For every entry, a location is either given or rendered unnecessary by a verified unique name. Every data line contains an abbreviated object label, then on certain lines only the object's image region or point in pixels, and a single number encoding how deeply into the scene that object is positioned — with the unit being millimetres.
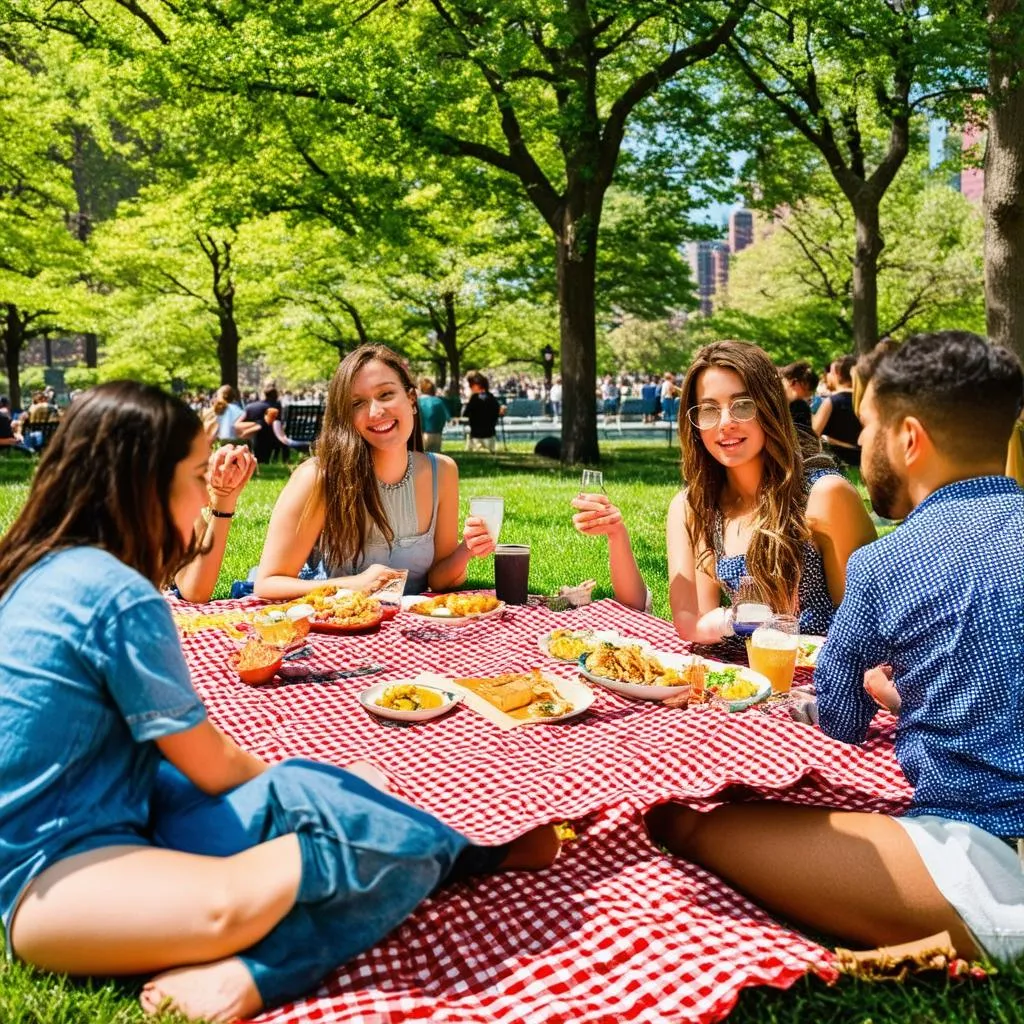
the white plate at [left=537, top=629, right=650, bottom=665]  3469
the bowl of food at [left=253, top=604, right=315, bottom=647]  3453
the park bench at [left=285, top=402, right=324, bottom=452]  18375
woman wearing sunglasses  3623
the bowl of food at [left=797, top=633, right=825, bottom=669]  3246
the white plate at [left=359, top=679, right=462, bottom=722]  3008
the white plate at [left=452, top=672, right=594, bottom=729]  3010
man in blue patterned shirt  2195
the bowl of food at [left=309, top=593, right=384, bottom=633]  3844
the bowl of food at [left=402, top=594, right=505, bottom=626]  4043
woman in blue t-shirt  1997
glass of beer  2998
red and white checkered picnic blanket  2125
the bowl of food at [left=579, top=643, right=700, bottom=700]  3104
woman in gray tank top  4391
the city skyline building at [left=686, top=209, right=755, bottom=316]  49031
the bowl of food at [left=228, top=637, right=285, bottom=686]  3326
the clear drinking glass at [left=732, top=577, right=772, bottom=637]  3158
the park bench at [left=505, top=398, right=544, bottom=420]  35375
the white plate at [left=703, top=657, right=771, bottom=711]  2898
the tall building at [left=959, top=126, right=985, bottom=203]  179712
